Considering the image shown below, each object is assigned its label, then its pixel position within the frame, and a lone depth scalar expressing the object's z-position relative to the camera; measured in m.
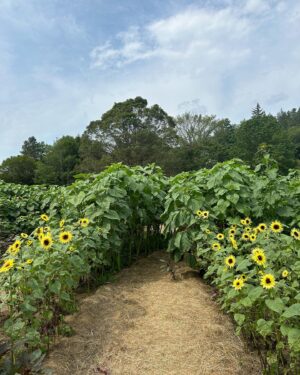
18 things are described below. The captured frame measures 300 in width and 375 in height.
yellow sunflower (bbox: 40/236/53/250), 2.53
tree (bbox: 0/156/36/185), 31.75
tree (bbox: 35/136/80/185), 31.84
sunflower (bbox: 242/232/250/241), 2.92
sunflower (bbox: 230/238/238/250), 2.77
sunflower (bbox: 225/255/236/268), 2.45
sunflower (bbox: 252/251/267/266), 2.19
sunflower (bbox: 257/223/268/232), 3.01
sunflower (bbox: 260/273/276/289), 2.00
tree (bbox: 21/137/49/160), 50.25
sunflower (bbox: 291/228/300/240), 2.55
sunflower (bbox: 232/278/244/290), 2.21
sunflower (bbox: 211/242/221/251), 2.99
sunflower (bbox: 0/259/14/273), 2.22
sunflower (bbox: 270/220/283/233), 2.75
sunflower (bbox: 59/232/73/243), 2.75
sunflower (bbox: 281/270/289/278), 2.19
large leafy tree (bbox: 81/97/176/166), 27.66
